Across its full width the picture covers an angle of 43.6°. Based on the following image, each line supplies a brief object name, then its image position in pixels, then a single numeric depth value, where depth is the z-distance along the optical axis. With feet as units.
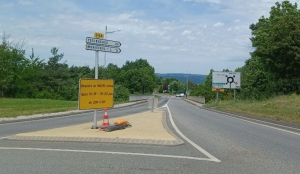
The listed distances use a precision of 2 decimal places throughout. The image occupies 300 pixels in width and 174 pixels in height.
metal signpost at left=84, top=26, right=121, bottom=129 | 43.19
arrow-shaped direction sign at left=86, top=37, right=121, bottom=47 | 43.14
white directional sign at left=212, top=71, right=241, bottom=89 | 167.43
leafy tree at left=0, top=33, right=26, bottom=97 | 160.42
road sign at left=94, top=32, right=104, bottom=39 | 44.52
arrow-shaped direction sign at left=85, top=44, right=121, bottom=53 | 43.09
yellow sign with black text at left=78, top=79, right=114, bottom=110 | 43.06
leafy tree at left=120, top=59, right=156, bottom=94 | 300.61
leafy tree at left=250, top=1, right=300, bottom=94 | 128.98
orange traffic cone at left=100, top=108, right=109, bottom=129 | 43.98
